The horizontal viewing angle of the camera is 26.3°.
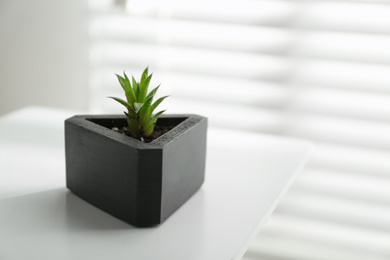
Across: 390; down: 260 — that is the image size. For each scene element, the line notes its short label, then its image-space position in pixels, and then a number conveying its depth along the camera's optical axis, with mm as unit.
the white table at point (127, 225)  587
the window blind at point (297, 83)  962
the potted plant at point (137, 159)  610
